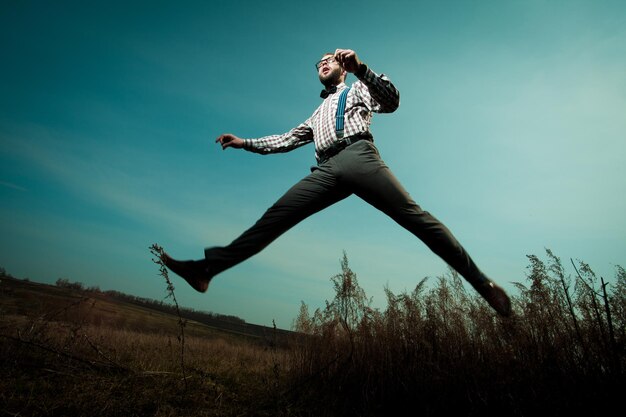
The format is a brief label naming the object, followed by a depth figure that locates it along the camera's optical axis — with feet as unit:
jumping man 6.83
